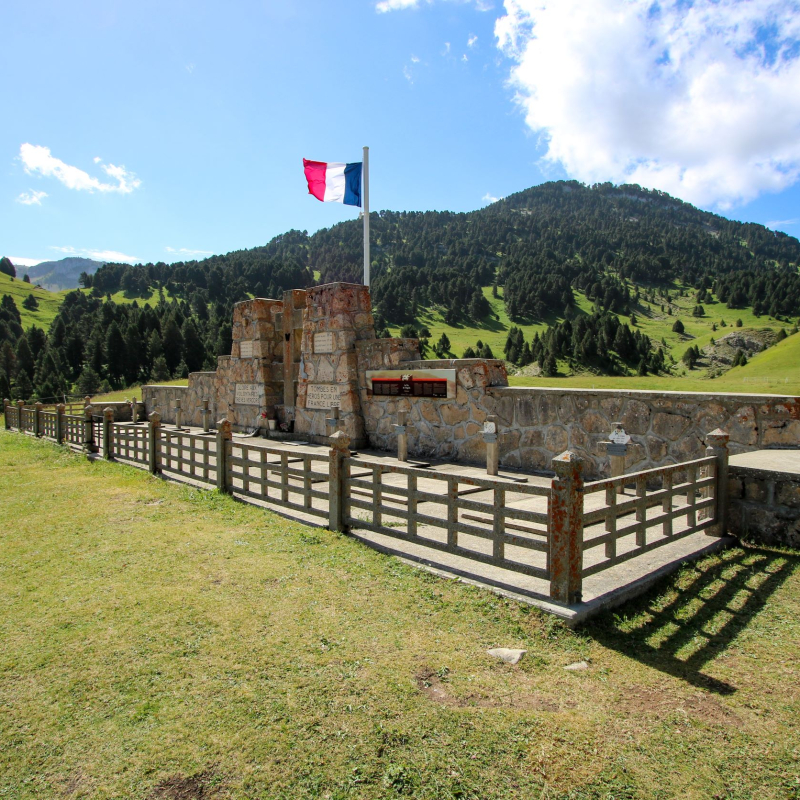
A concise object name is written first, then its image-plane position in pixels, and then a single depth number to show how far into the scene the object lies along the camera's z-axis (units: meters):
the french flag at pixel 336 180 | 14.90
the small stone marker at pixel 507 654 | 3.46
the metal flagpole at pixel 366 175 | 14.39
